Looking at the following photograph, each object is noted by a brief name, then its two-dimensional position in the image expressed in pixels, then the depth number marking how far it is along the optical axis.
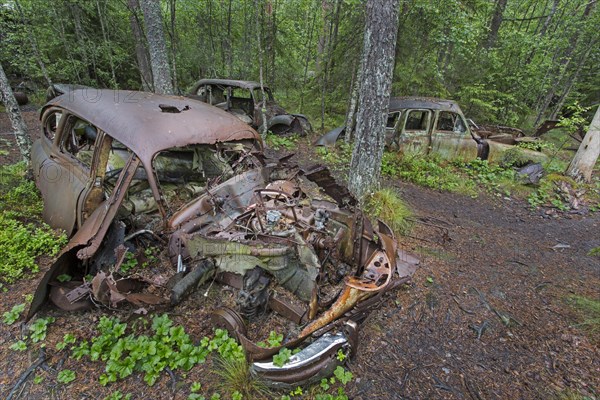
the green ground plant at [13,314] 2.55
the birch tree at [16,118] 4.29
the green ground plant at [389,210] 4.43
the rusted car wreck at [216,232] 2.30
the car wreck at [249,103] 7.79
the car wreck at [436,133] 6.53
